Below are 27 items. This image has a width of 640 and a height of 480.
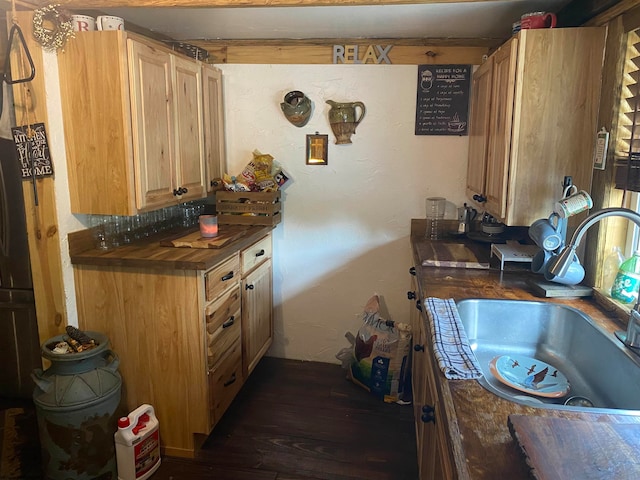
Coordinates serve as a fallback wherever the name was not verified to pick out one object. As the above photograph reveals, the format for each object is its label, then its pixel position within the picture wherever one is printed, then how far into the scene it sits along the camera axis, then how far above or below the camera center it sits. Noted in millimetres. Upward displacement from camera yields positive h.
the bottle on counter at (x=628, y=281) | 1701 -460
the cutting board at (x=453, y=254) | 2328 -541
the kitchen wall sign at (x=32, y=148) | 2051 -8
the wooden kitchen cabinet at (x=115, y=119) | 2074 +122
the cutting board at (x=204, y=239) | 2398 -476
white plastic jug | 2078 -1286
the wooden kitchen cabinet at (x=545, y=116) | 1889 +132
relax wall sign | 2938 +572
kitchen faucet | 1381 -330
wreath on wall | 1985 +493
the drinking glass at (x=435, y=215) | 3031 -415
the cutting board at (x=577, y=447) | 829 -544
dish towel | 1243 -554
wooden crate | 2980 -369
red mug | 1980 +526
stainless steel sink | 1400 -665
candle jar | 2586 -417
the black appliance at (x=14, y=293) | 2320 -743
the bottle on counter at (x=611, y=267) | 1849 -444
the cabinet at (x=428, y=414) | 1184 -824
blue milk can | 1943 -1064
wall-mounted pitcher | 2969 +182
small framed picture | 3084 -7
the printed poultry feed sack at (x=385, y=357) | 2797 -1208
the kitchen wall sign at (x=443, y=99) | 2887 +296
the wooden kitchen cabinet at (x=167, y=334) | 2180 -856
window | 1664 +44
